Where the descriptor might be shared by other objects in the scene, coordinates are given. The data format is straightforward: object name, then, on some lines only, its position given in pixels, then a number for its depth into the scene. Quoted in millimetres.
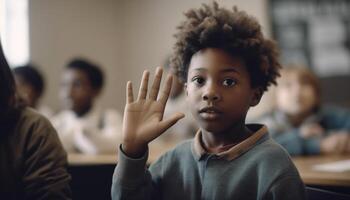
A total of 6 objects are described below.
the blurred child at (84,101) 2648
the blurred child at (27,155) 1141
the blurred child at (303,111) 2336
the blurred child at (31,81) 2781
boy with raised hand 962
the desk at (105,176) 1373
